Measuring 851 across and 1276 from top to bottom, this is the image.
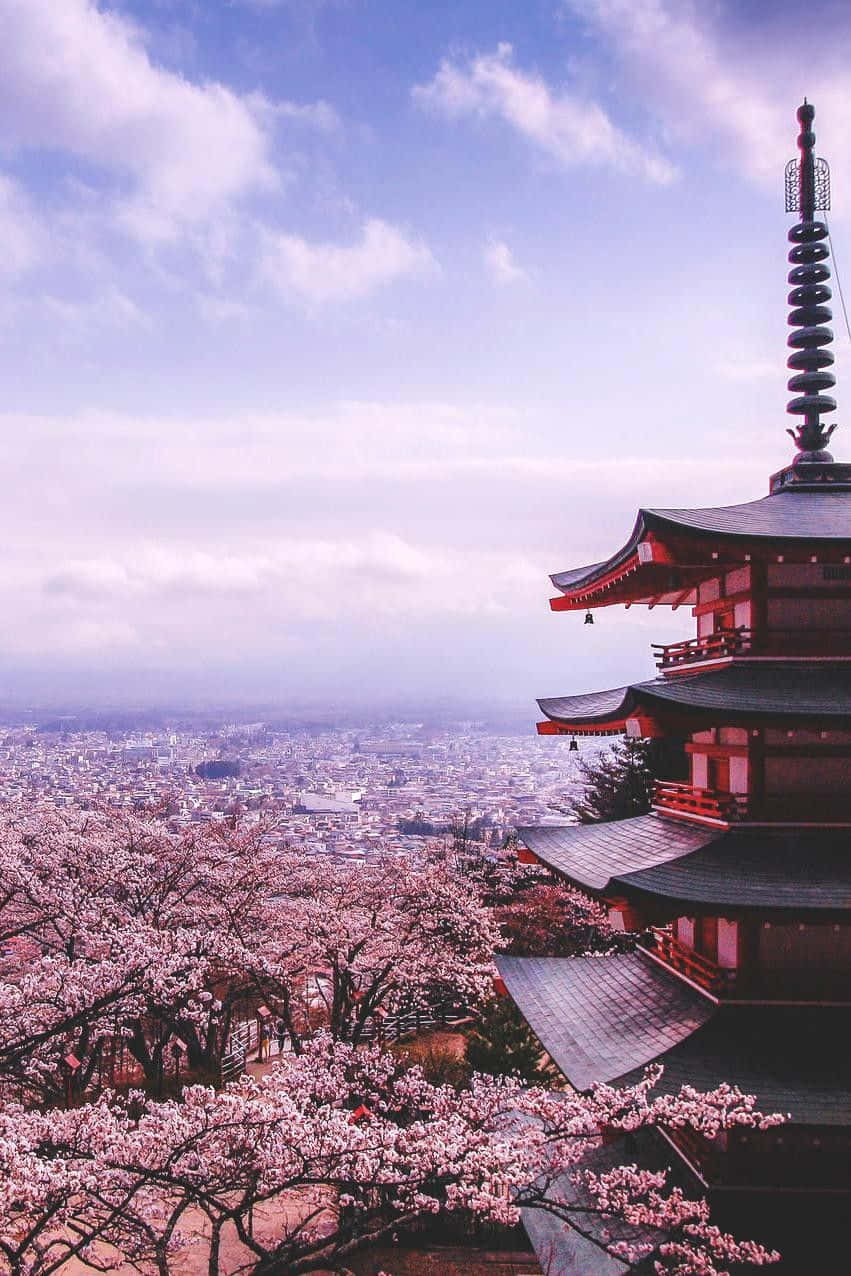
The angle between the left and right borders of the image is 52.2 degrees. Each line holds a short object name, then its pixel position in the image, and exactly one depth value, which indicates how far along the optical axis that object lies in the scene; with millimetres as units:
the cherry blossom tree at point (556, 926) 22203
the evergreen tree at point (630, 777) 26688
